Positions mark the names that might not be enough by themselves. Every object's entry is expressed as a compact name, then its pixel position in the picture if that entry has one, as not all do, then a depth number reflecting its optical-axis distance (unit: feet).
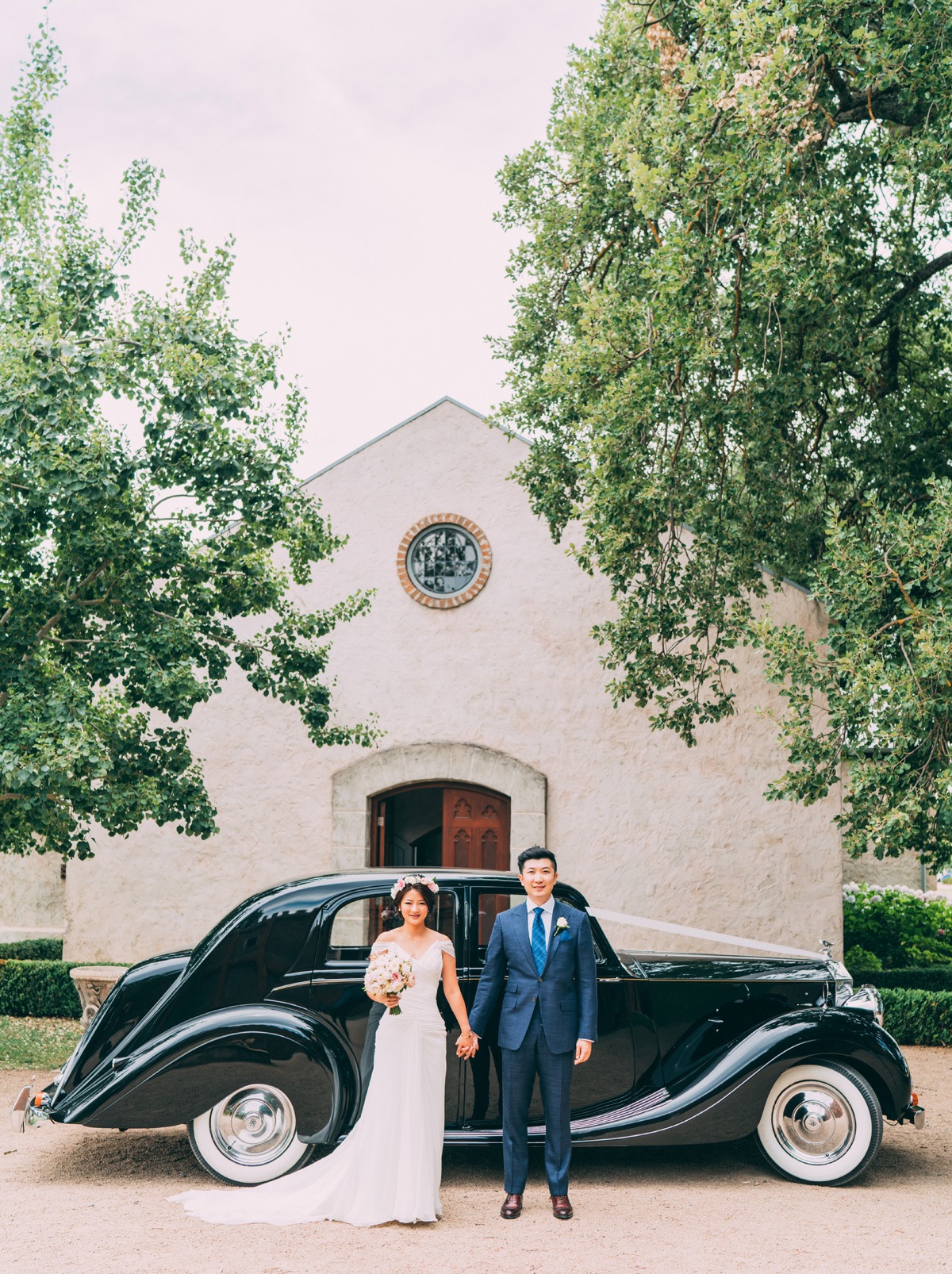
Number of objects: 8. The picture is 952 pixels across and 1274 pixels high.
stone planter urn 28.32
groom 16.90
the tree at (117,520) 24.75
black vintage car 17.85
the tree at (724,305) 23.89
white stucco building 35.37
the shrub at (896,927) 42.37
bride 16.34
